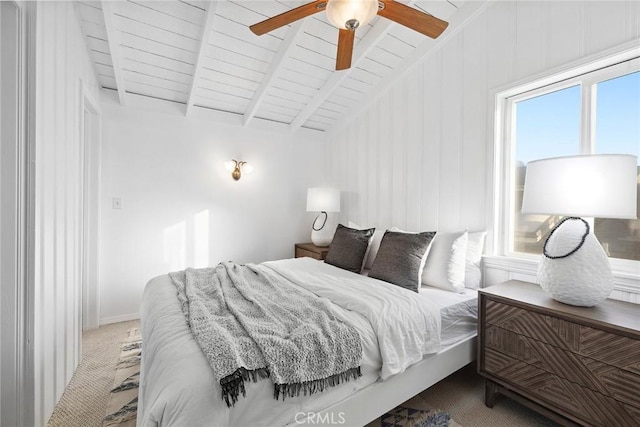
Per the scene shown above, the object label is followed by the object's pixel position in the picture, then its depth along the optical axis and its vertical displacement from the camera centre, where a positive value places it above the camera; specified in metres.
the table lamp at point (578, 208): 1.38 +0.04
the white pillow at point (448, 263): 2.13 -0.38
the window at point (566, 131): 1.75 +0.57
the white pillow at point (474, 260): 2.24 -0.37
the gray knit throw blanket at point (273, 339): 1.11 -0.56
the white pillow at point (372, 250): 2.78 -0.37
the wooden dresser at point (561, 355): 1.30 -0.72
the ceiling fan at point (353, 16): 1.44 +1.08
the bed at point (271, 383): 1.01 -0.69
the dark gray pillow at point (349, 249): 2.65 -0.35
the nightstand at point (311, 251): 3.41 -0.49
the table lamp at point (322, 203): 3.55 +0.09
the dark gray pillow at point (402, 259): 2.12 -0.36
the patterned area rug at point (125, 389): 1.67 -1.21
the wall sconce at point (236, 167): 3.56 +0.52
